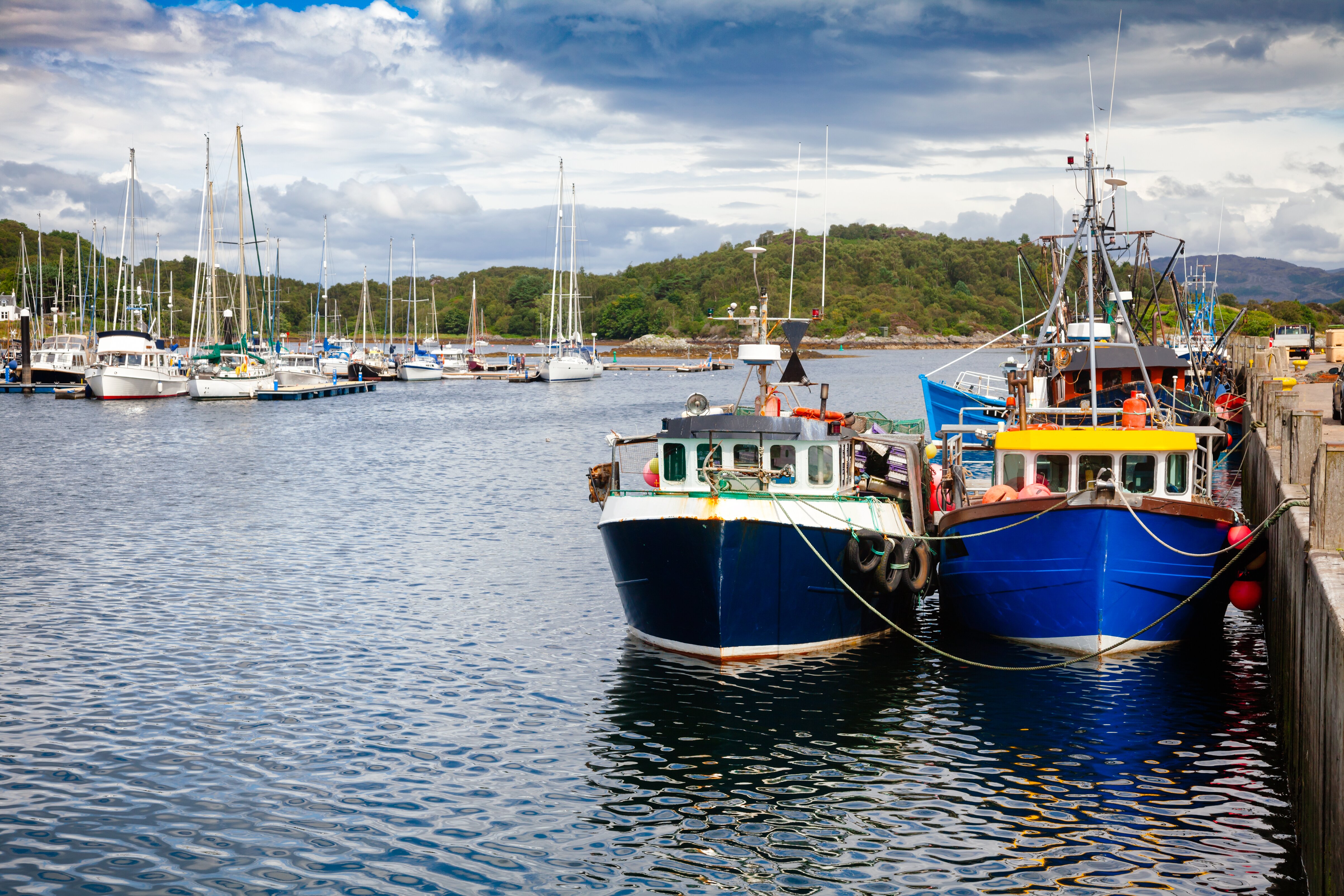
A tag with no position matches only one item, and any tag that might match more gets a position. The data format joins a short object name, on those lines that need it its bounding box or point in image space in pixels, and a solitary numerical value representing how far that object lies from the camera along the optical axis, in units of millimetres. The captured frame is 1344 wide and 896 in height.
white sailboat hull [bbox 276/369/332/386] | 103312
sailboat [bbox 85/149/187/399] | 91188
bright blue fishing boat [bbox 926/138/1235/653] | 20047
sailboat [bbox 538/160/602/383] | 119000
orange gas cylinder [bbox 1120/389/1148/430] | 22719
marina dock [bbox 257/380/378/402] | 96625
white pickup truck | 81562
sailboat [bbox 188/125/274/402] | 89938
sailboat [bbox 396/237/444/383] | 134625
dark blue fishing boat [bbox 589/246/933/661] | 19797
